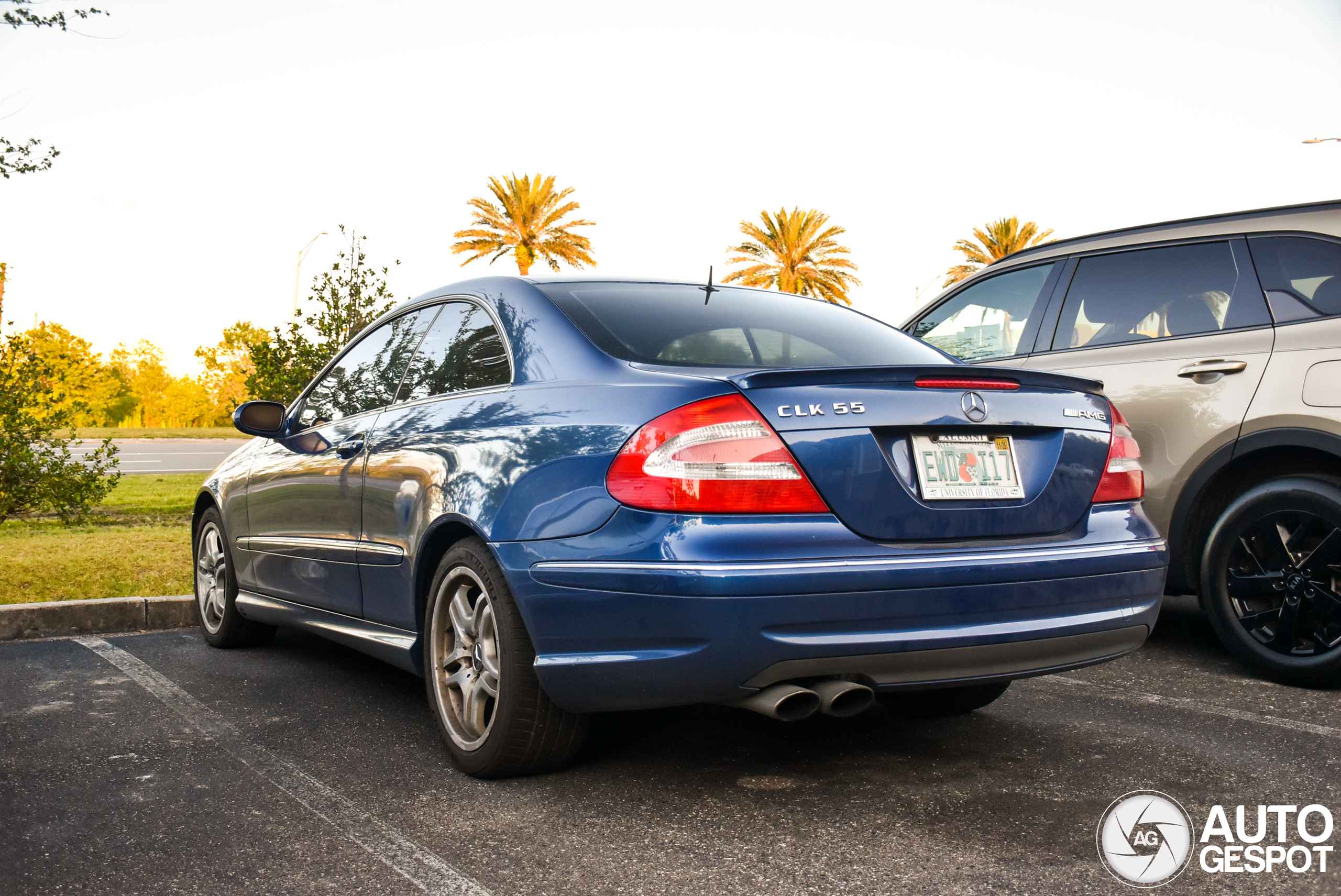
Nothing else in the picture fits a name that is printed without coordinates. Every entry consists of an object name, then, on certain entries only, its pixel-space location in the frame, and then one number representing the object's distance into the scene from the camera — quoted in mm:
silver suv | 4273
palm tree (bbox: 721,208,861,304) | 39531
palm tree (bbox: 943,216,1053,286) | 42531
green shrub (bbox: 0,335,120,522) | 7375
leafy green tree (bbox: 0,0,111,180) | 7484
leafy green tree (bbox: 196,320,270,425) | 69500
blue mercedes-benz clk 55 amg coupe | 2699
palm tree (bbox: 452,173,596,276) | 36750
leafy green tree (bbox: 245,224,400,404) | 8984
